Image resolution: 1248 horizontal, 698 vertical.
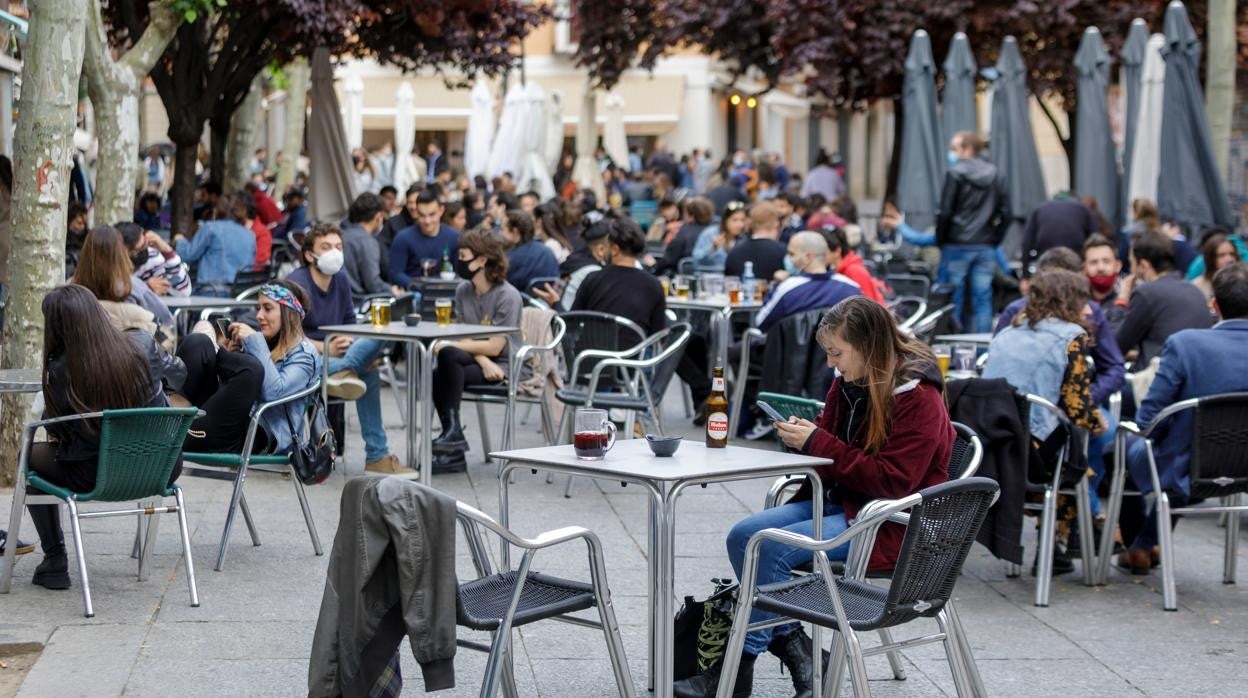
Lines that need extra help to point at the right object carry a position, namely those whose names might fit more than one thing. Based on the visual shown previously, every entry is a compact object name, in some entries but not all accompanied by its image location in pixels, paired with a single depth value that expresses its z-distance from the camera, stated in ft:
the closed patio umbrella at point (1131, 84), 52.90
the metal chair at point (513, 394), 31.53
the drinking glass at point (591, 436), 17.34
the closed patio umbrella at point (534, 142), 76.18
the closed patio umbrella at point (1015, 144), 53.06
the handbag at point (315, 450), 24.90
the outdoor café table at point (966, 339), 31.03
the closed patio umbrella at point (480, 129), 84.89
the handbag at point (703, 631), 17.88
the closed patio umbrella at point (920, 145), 55.98
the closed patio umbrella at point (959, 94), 57.31
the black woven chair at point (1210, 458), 23.31
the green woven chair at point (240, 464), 24.44
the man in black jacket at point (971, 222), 49.52
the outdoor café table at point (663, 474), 16.42
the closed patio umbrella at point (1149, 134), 51.26
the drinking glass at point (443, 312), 31.78
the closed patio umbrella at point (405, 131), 87.51
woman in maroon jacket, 17.72
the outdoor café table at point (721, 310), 36.40
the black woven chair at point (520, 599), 15.34
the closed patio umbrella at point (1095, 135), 52.19
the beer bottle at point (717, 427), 18.39
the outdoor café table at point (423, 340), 29.50
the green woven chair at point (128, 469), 21.24
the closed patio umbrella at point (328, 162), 55.42
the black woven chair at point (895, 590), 15.38
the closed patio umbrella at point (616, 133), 100.12
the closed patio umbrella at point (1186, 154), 48.67
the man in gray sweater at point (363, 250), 41.52
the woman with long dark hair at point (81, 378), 21.65
